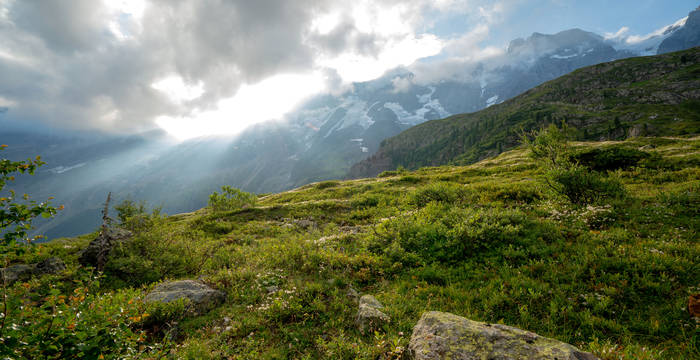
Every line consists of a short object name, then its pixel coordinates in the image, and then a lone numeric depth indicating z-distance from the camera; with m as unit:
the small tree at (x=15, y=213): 4.62
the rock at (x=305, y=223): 18.55
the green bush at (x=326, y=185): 39.23
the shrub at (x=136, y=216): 15.55
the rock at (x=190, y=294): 8.82
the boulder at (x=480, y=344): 4.88
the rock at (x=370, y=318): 7.08
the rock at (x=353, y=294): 8.79
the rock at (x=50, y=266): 11.67
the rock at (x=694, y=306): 6.15
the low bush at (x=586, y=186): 13.13
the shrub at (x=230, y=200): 26.55
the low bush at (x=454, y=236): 10.39
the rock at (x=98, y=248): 12.55
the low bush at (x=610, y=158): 21.12
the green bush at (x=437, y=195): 17.34
